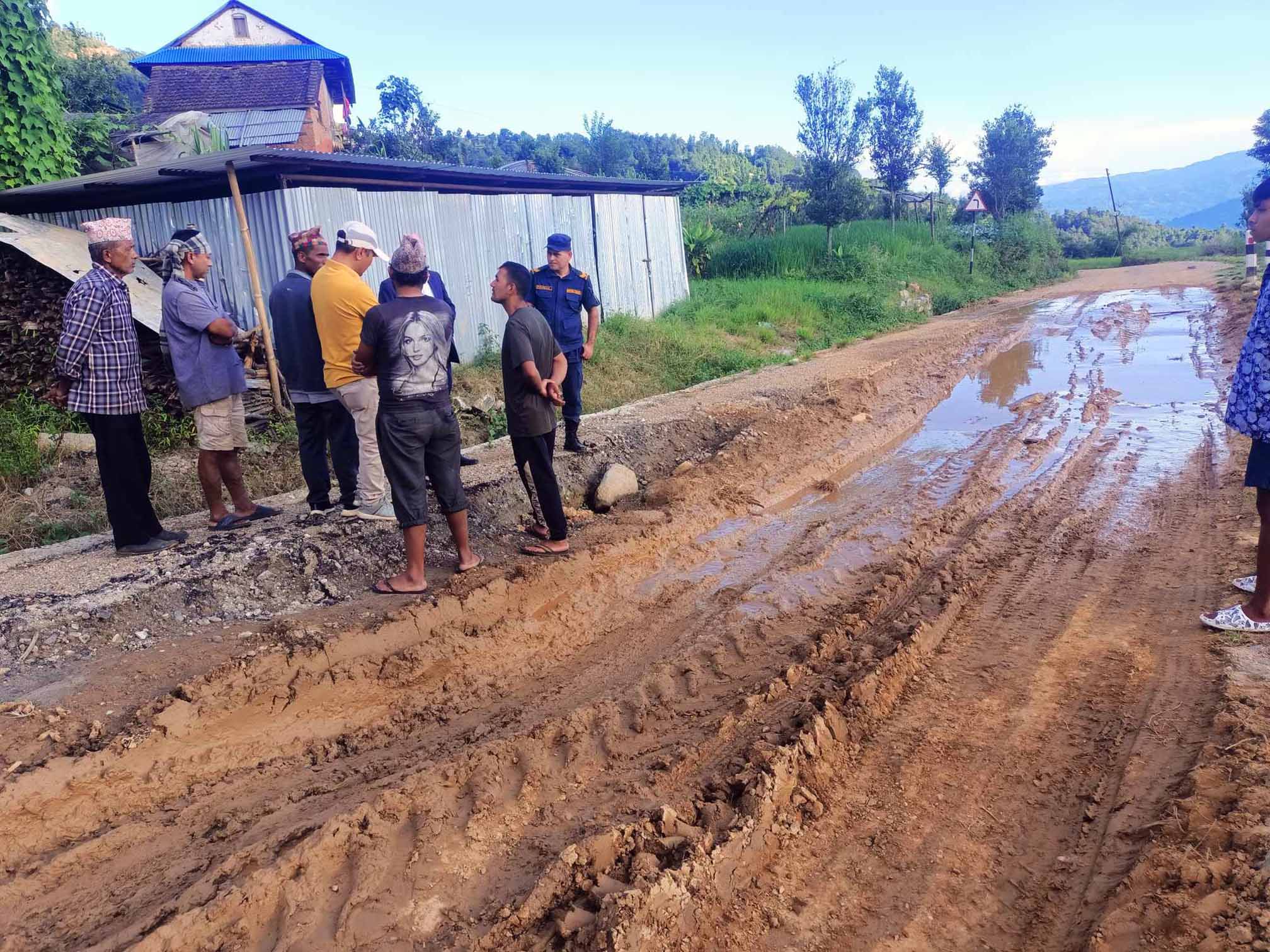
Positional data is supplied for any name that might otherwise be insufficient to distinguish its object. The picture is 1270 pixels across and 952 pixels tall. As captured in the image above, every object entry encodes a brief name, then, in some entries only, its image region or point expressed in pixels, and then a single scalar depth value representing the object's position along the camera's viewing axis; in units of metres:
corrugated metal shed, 8.98
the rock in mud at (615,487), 6.90
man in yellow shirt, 5.25
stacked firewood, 9.04
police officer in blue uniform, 7.12
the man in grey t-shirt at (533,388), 5.23
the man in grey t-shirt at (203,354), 5.39
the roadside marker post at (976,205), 25.95
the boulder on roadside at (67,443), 7.84
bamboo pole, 8.65
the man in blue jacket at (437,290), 7.36
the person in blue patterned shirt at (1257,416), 4.03
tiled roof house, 24.53
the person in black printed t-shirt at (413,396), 4.78
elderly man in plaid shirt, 5.08
